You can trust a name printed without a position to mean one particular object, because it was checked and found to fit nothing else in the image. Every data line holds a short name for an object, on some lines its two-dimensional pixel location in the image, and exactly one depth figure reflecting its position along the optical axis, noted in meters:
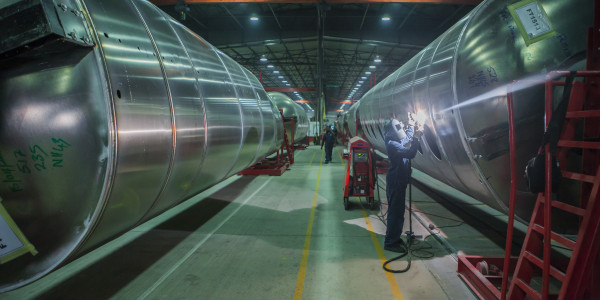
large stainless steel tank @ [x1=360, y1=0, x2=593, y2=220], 2.40
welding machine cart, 6.26
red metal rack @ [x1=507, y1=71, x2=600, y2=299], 1.92
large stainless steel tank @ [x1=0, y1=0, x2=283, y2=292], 1.96
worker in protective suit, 4.26
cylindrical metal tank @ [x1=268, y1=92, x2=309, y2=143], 14.70
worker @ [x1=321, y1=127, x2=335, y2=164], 13.95
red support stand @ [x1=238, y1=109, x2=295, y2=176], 10.37
